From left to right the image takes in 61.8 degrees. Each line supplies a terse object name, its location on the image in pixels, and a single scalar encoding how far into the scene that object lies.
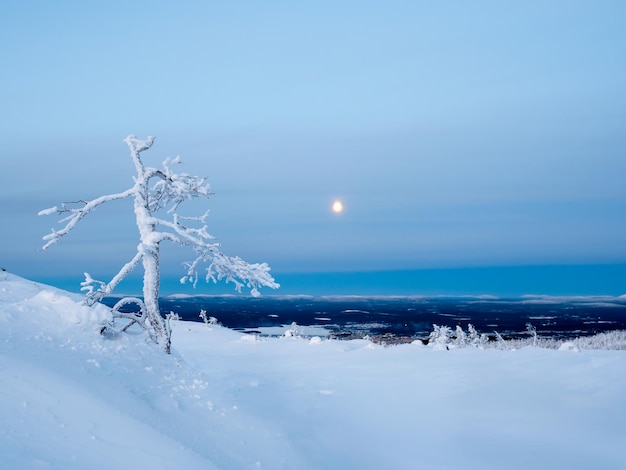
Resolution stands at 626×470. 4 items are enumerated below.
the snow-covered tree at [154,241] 10.39
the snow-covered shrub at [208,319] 29.77
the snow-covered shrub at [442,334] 27.15
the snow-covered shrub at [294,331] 27.61
